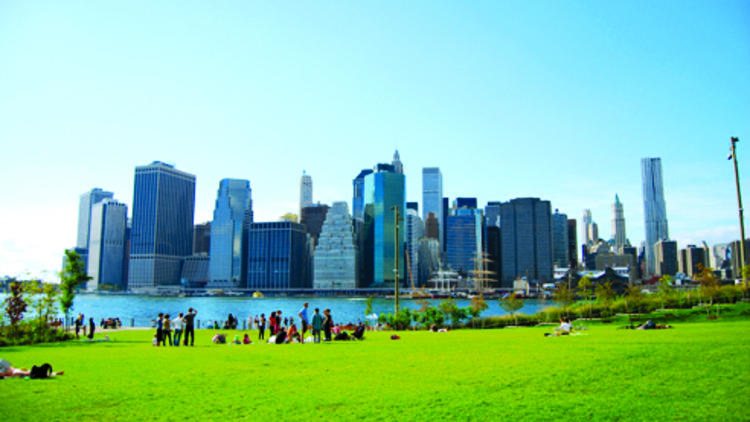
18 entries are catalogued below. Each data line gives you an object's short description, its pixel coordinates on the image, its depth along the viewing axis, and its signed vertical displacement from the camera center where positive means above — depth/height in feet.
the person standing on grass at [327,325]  87.20 -6.55
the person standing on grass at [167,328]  87.54 -7.05
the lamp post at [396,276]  138.72 +1.69
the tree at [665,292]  178.24 -2.83
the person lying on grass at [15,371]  47.51 -7.55
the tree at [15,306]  97.81 -4.17
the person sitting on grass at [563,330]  85.21 -7.26
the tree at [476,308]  149.34 -7.34
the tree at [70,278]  121.19 +1.11
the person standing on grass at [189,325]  86.07 -6.45
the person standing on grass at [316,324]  82.12 -6.01
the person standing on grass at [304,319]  85.53 -5.51
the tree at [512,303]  179.62 -6.48
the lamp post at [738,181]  77.46 +14.31
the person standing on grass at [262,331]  111.86 -9.76
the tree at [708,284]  168.76 -0.17
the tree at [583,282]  197.47 +0.48
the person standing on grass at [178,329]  88.54 -7.26
